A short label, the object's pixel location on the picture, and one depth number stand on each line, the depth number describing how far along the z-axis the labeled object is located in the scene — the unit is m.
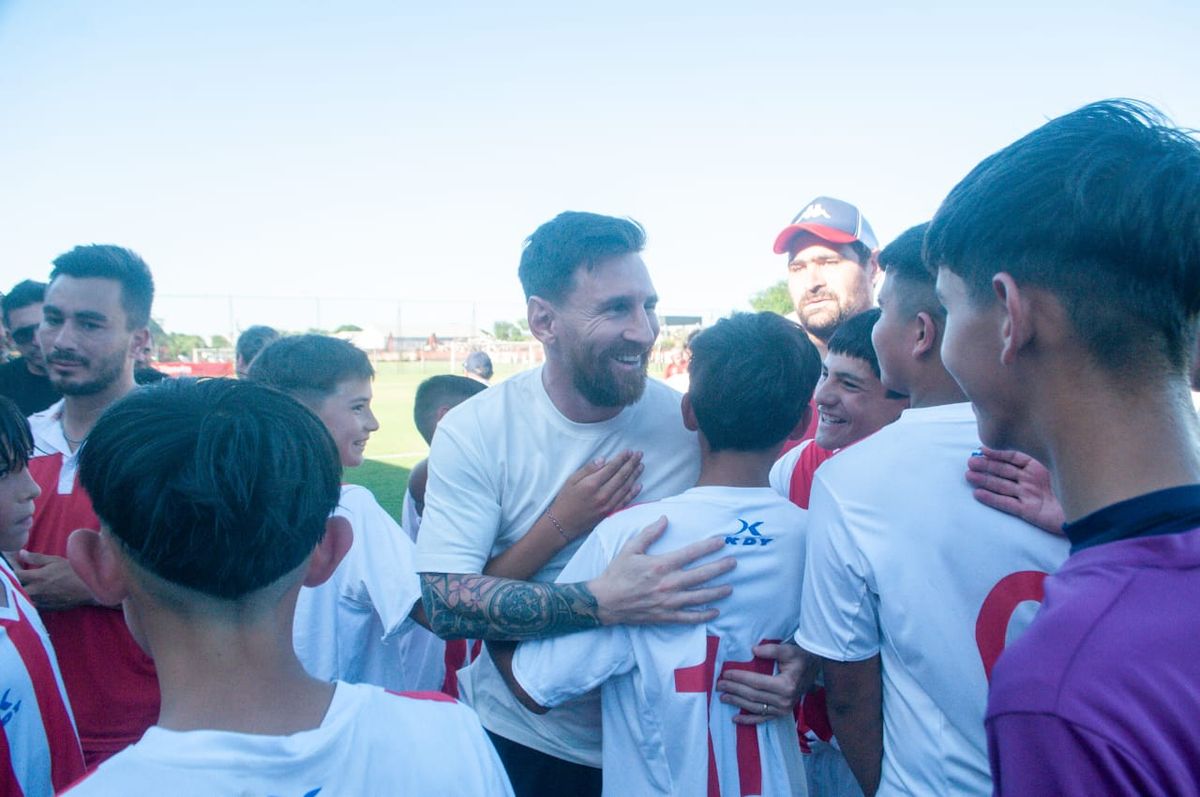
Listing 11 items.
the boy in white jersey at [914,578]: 1.34
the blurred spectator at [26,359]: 4.15
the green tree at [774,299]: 52.03
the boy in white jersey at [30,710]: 1.47
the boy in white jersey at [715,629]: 1.72
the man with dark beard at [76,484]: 2.21
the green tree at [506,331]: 58.16
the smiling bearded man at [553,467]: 1.89
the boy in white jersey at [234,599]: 0.98
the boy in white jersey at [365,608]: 2.27
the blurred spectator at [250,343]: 5.78
